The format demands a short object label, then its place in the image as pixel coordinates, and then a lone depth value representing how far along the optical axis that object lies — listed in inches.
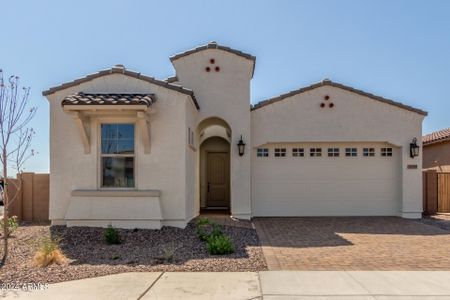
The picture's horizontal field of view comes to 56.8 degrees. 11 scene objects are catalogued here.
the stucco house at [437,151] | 792.8
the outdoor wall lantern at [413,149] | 577.9
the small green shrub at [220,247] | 336.5
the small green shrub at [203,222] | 444.9
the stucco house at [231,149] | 439.2
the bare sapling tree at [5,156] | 349.4
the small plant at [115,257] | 327.0
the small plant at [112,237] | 378.3
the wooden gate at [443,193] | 652.1
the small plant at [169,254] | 319.3
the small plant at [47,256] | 306.5
